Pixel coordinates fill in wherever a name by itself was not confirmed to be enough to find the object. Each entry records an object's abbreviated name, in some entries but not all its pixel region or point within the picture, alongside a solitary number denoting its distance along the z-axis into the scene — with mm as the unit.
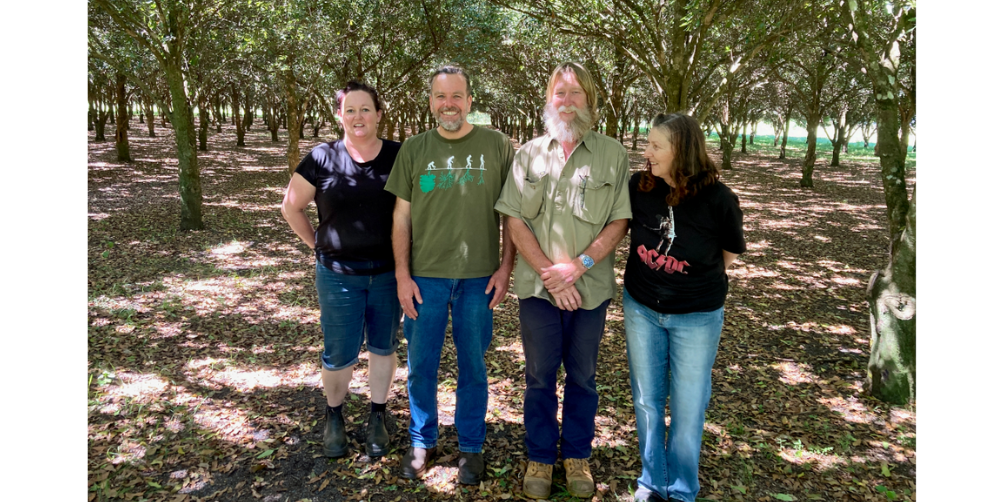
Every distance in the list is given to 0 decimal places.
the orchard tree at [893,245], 4227
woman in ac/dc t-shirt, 2795
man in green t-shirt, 3160
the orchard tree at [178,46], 8711
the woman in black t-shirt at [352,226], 3316
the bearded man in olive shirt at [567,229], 2996
